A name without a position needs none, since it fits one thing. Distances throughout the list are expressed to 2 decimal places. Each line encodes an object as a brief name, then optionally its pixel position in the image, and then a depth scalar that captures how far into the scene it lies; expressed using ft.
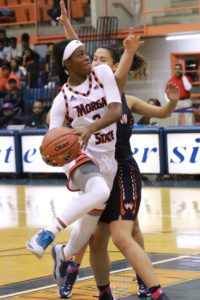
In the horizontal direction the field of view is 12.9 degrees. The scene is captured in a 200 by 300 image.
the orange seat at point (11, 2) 90.47
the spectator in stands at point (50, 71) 77.61
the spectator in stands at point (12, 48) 83.64
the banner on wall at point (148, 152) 54.34
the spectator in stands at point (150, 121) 60.13
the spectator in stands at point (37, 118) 64.23
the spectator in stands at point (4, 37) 84.69
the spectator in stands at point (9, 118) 67.15
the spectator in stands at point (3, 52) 82.84
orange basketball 20.53
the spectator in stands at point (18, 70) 80.07
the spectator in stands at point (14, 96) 73.87
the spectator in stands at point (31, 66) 79.71
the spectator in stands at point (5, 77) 77.15
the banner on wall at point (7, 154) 59.72
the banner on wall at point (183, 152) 52.70
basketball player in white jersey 20.89
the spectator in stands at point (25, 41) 81.25
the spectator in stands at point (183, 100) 64.18
